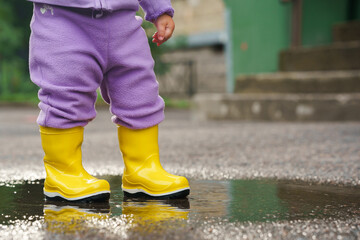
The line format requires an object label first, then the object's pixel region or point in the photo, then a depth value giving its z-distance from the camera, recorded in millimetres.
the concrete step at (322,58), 4426
